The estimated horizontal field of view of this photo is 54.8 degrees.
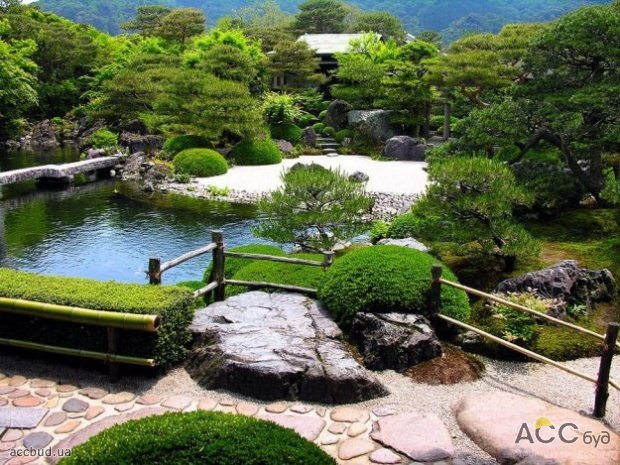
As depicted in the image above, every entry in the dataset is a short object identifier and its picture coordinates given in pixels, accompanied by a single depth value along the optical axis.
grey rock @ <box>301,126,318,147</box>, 30.41
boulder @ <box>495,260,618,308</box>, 8.44
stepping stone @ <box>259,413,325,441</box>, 5.45
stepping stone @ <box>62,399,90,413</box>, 5.82
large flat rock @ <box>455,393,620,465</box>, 4.94
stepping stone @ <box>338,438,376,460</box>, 5.12
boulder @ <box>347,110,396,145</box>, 29.72
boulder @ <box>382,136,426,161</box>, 27.20
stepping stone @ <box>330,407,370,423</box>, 5.71
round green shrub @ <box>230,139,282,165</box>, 26.30
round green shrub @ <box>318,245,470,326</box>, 7.34
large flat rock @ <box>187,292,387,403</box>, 6.10
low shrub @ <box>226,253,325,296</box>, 8.59
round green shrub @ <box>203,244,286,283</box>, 9.88
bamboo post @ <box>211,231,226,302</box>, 8.67
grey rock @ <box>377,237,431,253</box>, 11.41
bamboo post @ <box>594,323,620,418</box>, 5.71
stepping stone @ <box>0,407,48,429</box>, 5.51
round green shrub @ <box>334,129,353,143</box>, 30.66
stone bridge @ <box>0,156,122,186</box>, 21.56
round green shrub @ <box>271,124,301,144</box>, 30.44
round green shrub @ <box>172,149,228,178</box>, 23.43
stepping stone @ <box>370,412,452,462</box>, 5.11
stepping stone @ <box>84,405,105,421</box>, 5.71
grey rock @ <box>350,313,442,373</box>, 6.80
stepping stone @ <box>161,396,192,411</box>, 5.91
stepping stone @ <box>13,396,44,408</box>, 5.89
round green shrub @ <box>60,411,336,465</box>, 3.78
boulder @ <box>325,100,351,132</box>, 31.81
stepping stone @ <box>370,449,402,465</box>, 5.02
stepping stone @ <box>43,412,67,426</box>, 5.57
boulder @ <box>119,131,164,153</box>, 28.02
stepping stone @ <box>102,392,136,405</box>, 6.01
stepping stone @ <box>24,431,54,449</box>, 5.17
